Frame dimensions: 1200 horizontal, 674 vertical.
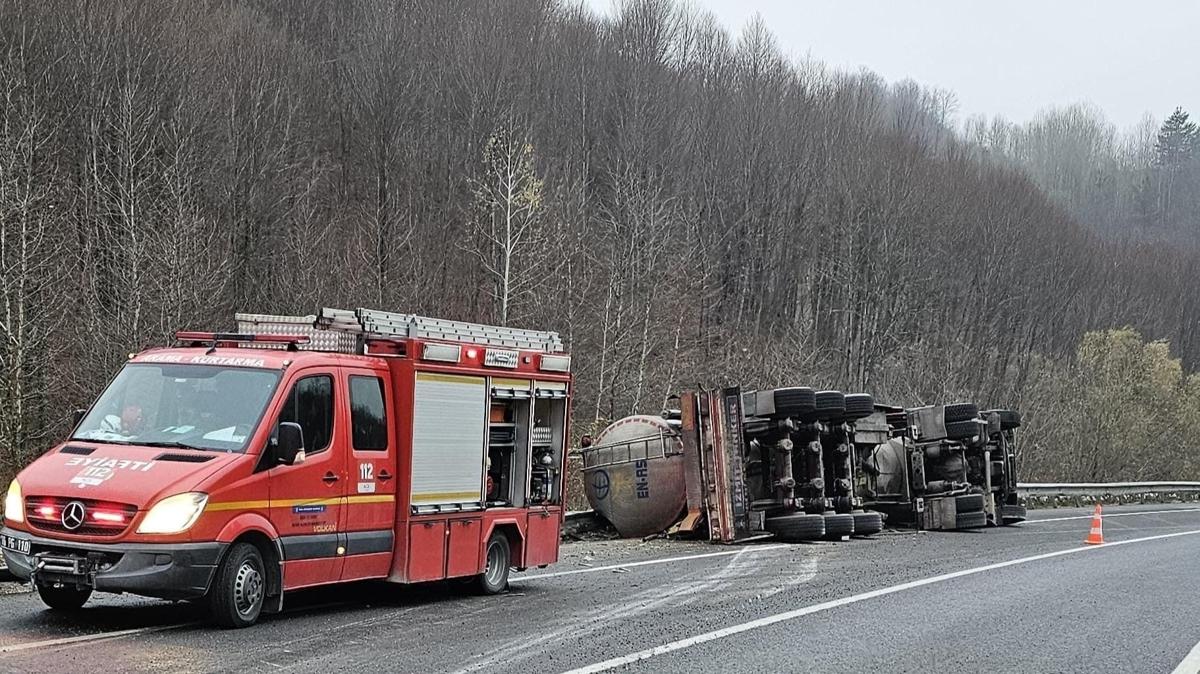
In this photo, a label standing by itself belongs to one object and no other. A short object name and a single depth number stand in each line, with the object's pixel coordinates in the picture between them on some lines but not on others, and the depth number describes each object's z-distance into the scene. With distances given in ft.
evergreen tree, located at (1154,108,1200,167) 394.32
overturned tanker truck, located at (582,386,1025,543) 60.70
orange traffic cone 66.59
